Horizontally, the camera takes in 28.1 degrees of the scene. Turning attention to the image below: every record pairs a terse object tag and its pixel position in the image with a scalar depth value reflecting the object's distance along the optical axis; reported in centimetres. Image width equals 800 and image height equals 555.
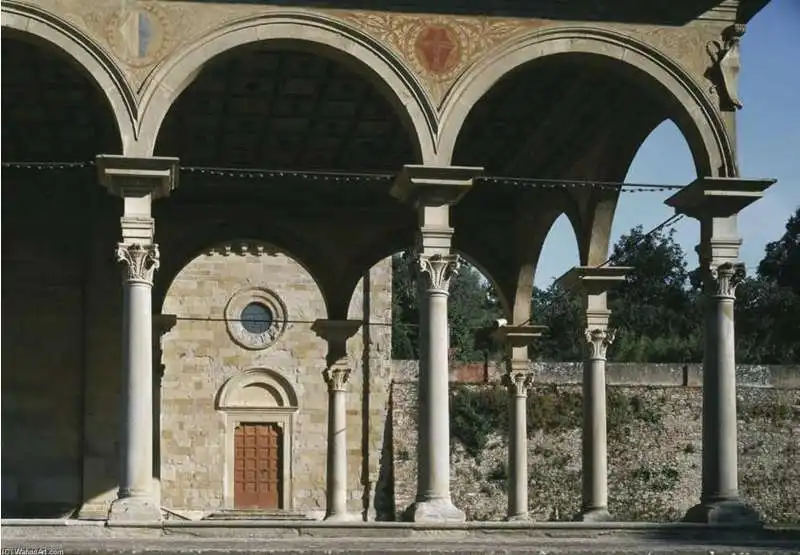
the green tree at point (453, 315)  5603
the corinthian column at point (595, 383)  2420
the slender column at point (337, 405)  2783
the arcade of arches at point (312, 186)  1853
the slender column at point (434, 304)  1858
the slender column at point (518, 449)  2762
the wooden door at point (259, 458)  3925
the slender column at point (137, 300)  1812
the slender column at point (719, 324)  1898
